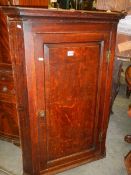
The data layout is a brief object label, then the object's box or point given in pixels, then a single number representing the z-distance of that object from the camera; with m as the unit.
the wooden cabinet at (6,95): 1.72
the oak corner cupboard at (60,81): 1.24
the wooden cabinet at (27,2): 1.56
